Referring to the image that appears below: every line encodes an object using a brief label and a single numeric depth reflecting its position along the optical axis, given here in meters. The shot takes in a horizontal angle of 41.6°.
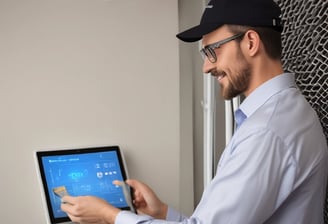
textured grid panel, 1.34
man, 0.97
